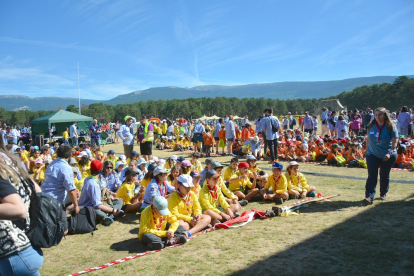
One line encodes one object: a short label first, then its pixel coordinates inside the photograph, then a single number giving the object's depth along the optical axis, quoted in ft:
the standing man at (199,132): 48.78
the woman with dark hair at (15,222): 5.42
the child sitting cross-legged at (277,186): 21.01
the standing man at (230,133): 44.42
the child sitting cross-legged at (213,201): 17.03
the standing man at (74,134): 56.03
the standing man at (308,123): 54.03
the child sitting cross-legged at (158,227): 13.57
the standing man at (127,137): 34.09
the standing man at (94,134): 53.21
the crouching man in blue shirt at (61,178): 15.01
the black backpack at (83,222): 16.48
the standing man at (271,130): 35.60
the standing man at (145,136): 31.50
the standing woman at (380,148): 18.75
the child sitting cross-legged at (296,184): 21.63
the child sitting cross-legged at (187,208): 15.47
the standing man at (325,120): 55.67
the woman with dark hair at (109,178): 21.57
